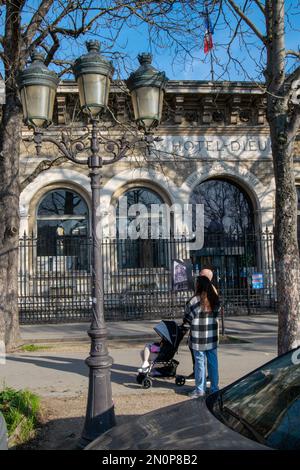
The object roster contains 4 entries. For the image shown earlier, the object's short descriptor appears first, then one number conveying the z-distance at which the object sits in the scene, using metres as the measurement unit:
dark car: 2.58
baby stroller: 7.23
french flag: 9.02
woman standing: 6.51
